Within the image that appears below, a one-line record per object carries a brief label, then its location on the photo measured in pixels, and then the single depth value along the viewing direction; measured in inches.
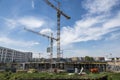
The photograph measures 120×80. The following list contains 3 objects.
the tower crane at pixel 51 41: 2085.7
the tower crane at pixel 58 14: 1887.9
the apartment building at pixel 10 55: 2856.2
